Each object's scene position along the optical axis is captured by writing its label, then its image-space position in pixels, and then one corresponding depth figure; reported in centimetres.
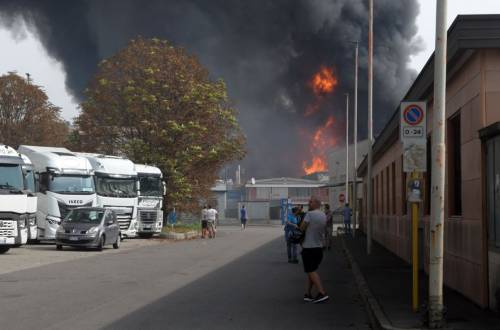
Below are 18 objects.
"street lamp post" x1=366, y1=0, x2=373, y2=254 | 2482
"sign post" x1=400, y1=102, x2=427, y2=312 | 1039
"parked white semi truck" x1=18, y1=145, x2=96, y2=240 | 2845
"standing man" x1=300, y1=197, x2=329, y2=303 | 1238
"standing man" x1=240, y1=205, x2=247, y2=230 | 5519
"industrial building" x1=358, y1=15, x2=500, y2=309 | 1058
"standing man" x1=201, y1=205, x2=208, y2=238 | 3809
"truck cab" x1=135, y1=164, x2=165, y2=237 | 3666
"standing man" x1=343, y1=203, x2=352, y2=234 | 4022
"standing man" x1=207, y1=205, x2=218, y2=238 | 3803
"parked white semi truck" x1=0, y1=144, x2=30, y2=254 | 2291
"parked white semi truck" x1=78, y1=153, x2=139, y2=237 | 3288
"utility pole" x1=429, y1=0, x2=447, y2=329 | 923
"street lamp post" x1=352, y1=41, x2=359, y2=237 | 3851
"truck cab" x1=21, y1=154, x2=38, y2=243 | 2391
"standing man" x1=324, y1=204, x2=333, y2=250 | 2828
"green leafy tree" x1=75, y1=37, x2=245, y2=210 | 4038
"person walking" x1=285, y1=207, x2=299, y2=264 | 2066
